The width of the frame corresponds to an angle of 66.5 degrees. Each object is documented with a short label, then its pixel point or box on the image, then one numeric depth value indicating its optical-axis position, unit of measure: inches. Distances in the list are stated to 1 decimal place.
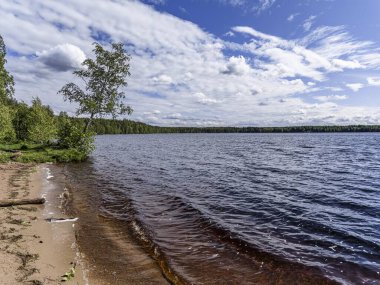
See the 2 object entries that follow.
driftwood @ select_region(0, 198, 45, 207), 573.0
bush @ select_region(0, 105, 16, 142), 1217.4
